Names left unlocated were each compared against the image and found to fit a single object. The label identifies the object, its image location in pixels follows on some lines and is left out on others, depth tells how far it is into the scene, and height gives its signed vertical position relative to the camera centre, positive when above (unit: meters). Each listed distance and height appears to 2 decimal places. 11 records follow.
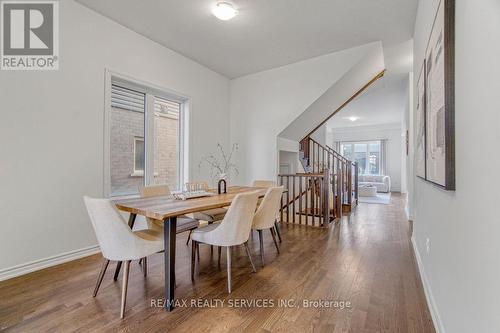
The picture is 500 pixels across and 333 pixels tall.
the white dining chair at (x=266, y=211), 2.48 -0.46
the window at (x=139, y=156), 3.48 +0.17
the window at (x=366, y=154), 10.02 +0.59
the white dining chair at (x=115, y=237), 1.64 -0.49
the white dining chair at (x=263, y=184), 3.58 -0.24
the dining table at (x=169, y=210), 1.75 -0.33
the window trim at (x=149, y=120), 2.96 +0.72
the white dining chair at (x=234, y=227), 1.97 -0.50
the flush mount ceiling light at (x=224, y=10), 2.66 +1.76
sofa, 8.90 -0.51
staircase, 4.19 -0.44
